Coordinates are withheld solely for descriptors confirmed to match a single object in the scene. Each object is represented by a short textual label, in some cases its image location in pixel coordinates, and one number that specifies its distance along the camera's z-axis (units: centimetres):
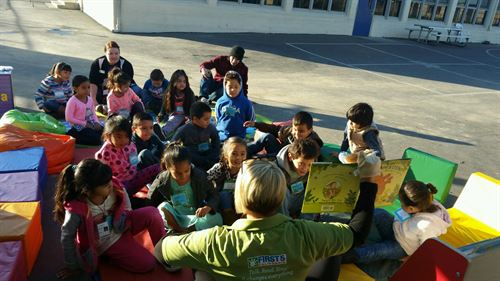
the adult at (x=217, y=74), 845
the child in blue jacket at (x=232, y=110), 621
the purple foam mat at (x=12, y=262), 302
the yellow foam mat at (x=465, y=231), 456
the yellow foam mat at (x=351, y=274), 372
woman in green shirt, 194
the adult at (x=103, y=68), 732
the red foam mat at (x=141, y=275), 351
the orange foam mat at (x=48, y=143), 510
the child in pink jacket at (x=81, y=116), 596
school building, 1638
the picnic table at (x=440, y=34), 2369
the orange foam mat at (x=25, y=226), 338
